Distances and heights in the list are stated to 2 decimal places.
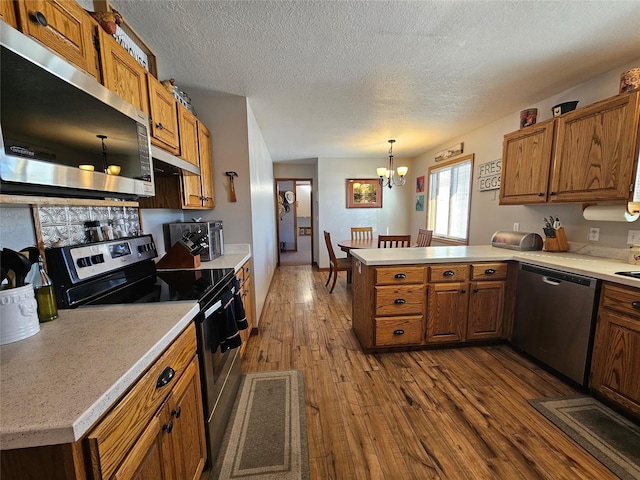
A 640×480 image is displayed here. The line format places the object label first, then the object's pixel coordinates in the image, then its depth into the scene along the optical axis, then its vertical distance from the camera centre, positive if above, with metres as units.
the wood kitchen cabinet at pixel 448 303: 2.30 -0.81
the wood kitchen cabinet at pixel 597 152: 1.73 +0.46
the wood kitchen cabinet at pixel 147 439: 0.53 -0.59
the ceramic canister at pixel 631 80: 1.72 +0.90
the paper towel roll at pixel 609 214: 1.88 +0.00
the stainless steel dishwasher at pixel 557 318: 1.77 -0.80
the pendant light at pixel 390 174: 3.84 +0.67
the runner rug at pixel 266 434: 1.31 -1.30
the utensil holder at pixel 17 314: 0.79 -0.33
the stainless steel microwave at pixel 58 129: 0.70 +0.28
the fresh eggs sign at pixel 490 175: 3.17 +0.50
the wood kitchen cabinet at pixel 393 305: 2.25 -0.82
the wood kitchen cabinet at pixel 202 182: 2.05 +0.26
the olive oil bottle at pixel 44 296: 0.96 -0.32
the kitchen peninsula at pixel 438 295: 2.25 -0.73
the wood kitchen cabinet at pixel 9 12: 0.77 +0.61
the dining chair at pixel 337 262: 4.05 -0.78
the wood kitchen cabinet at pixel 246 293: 2.22 -0.76
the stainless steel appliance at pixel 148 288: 1.16 -0.41
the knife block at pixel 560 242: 2.42 -0.26
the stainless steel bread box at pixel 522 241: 2.54 -0.28
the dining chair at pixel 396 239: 3.55 -0.36
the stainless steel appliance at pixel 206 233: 2.15 -0.18
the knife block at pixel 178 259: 1.90 -0.34
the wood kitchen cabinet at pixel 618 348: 1.52 -0.83
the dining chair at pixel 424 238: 4.04 -0.39
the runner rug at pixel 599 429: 1.32 -1.26
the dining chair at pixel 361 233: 4.94 -0.39
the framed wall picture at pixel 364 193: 5.47 +0.43
